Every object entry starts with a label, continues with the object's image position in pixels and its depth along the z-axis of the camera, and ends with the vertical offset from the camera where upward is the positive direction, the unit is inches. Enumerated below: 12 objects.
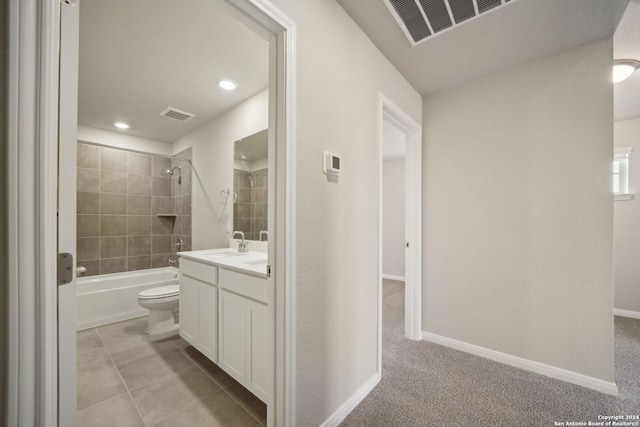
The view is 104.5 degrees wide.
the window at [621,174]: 118.9 +19.7
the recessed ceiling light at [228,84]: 90.9 +48.6
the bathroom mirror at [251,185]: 98.5 +11.9
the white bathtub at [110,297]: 112.4 -39.8
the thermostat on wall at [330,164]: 53.6 +11.0
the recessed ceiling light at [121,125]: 130.5 +47.7
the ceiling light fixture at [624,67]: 75.5 +45.2
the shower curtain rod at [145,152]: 131.1 +35.0
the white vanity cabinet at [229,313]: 58.6 -27.6
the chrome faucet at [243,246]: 99.2 -13.0
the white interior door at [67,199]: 26.1 +1.6
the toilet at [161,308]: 98.0 -38.5
